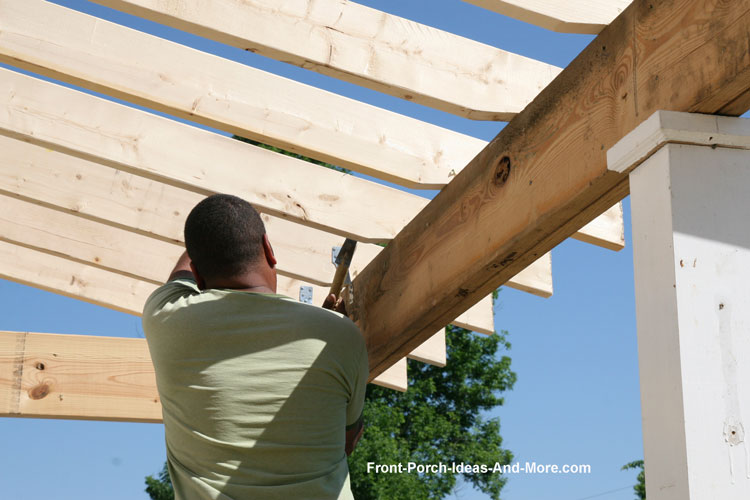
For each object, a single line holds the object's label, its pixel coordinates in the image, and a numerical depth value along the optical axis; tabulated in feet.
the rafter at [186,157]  11.69
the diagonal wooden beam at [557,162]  5.49
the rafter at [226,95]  10.04
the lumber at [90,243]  16.01
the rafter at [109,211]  13.87
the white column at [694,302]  5.03
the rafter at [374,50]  8.83
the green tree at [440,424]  45.85
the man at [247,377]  6.75
